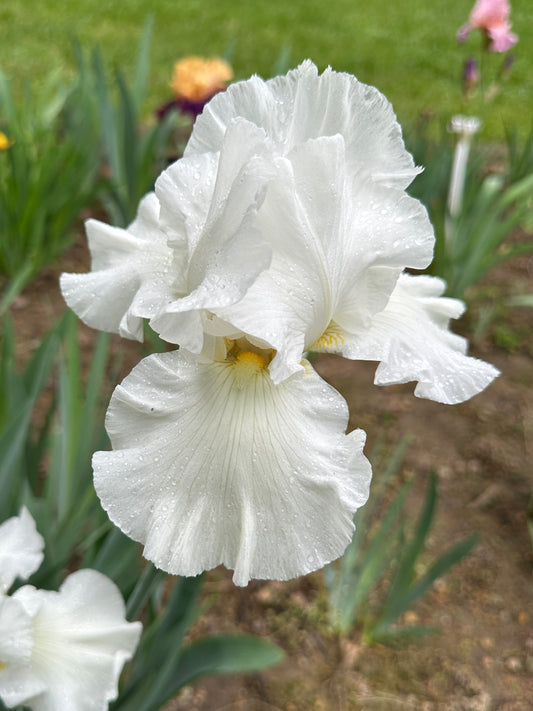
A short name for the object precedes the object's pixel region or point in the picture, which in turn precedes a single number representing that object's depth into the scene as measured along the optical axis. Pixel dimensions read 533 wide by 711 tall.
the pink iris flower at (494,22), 0.70
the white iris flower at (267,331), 0.15
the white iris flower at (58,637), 0.17
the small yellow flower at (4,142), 0.72
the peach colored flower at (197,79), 0.73
